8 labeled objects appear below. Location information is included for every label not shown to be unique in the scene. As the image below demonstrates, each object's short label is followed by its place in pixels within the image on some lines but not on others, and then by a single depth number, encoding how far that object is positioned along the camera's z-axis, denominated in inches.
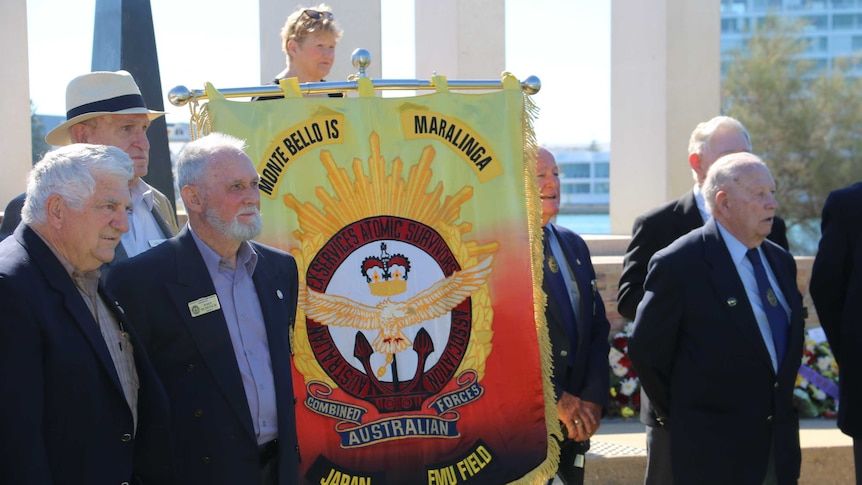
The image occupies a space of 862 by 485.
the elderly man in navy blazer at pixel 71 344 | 93.0
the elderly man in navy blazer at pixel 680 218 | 174.9
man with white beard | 114.8
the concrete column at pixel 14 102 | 268.5
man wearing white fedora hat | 137.9
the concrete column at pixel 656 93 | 350.3
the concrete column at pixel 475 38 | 302.4
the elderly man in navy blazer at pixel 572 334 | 159.5
